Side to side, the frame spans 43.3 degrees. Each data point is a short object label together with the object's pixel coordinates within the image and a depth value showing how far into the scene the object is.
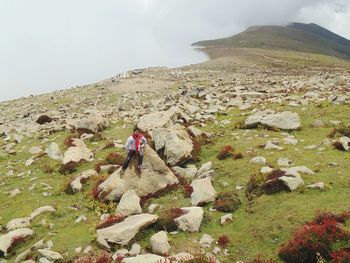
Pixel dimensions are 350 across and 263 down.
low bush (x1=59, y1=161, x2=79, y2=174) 25.47
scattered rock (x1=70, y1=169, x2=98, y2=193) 21.81
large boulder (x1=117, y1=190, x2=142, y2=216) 17.73
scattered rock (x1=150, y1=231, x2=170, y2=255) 14.53
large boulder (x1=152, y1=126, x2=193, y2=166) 22.52
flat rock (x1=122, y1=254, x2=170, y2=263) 13.48
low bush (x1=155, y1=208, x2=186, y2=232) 15.95
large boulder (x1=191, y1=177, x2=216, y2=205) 17.80
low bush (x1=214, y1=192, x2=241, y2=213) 16.86
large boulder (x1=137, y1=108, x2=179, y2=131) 29.23
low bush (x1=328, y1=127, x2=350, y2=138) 23.39
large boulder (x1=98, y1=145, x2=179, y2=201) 19.66
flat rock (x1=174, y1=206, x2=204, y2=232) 15.73
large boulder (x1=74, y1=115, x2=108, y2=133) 33.00
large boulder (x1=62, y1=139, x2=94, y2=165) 26.19
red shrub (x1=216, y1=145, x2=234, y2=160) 22.59
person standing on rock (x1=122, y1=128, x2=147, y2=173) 20.90
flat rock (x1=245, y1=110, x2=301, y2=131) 26.47
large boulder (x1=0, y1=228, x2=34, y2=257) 16.64
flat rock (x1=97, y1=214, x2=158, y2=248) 15.40
